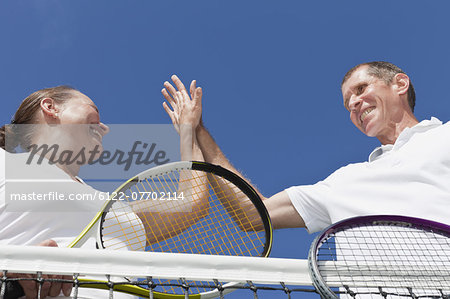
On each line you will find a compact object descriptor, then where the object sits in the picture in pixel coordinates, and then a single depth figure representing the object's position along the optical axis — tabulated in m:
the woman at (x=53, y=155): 2.30
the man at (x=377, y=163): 2.88
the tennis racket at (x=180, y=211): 2.63
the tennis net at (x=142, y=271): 1.89
